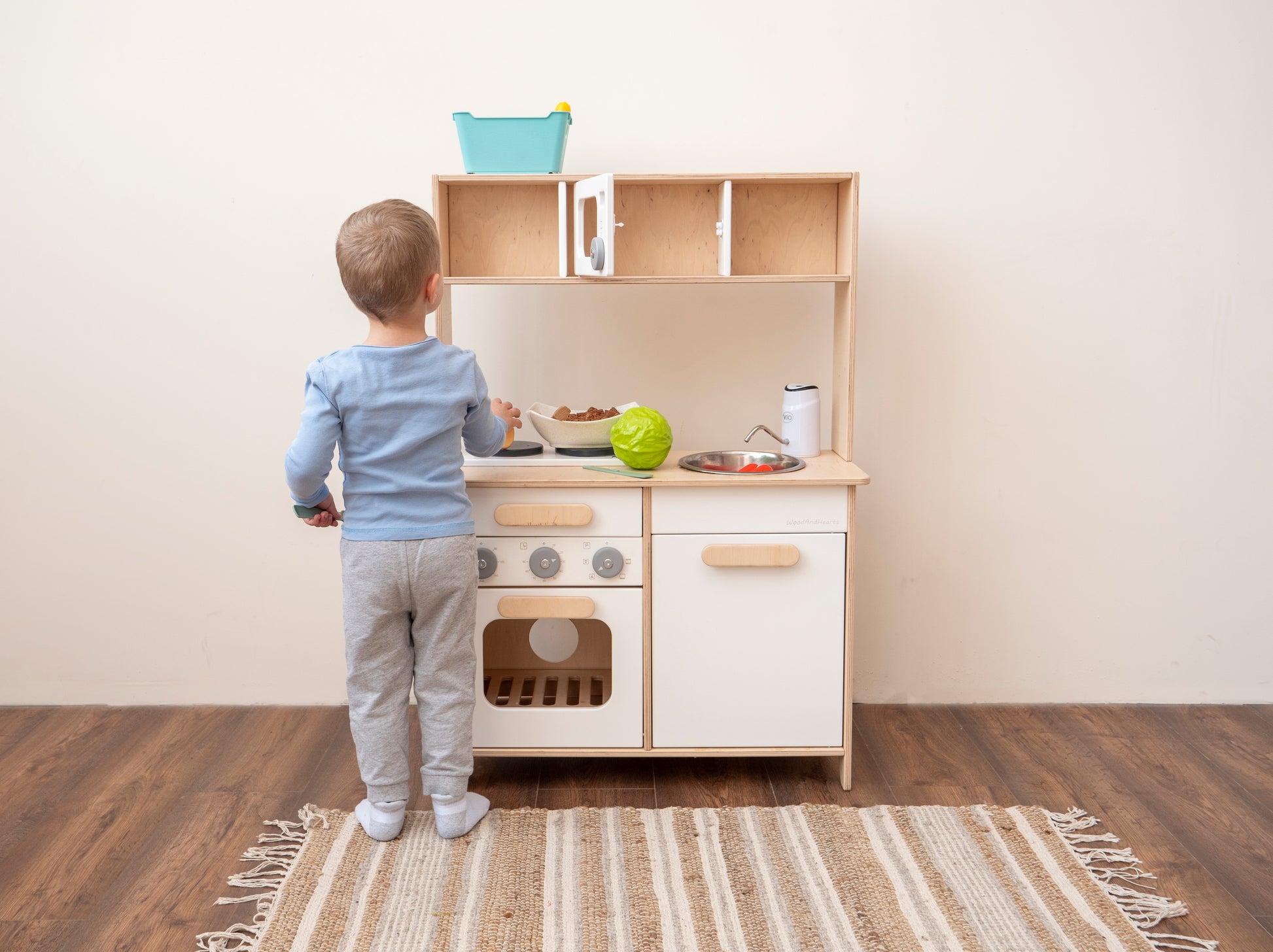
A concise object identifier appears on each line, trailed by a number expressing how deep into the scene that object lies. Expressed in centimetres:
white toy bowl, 230
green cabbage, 212
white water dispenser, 232
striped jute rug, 166
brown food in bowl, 234
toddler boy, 179
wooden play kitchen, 211
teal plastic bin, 220
